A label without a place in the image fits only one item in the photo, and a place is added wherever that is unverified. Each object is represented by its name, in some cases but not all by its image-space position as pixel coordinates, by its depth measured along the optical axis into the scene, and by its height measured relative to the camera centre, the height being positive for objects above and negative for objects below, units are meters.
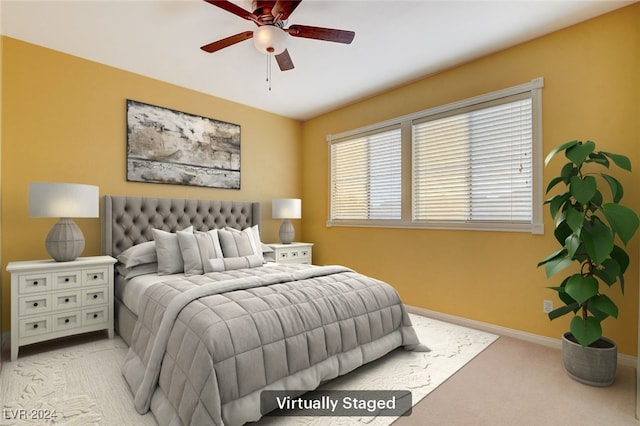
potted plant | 2.11 -0.29
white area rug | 1.80 -1.17
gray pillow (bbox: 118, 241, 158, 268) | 3.01 -0.42
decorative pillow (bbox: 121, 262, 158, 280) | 2.98 -0.56
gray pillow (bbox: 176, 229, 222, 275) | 2.94 -0.35
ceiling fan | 2.06 +1.27
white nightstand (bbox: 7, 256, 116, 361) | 2.51 -0.74
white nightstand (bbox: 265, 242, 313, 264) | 4.28 -0.56
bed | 1.64 -0.69
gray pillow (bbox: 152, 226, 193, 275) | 2.96 -0.40
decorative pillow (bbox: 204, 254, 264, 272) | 2.96 -0.49
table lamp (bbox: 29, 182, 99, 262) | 2.60 +0.03
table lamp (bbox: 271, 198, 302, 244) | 4.52 +0.00
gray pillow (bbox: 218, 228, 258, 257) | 3.25 -0.33
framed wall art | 3.57 +0.79
